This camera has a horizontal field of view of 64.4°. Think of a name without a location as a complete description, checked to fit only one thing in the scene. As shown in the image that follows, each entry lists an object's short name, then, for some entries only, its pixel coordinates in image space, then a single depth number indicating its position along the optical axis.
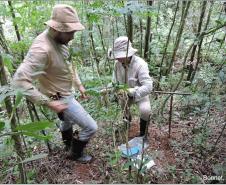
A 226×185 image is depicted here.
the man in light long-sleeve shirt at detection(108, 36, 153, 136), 2.06
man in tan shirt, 1.63
